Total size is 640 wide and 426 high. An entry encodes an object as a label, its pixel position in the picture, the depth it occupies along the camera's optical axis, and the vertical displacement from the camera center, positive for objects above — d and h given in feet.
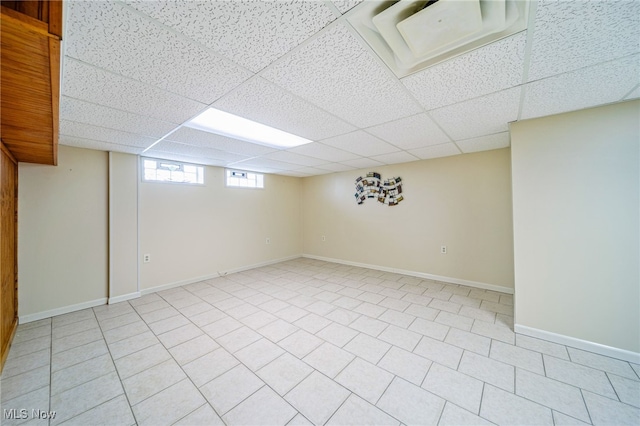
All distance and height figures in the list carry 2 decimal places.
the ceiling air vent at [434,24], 3.42 +3.10
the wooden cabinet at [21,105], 2.63 +2.26
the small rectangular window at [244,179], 16.01 +2.69
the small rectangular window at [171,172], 12.28 +2.56
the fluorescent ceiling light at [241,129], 7.66 +3.33
